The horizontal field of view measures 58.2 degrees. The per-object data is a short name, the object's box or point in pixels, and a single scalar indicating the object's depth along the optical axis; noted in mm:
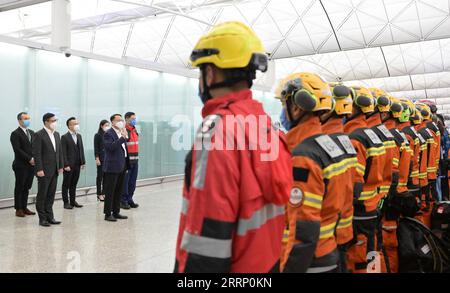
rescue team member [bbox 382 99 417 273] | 4762
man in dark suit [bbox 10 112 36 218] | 8562
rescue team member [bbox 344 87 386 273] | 3887
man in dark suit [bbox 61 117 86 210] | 9359
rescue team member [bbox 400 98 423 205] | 6188
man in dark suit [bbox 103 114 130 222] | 7984
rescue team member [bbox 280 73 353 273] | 2418
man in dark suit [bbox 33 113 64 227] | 7605
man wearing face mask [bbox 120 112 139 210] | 9562
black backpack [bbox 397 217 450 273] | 4605
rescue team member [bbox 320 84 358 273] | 2766
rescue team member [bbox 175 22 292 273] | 1541
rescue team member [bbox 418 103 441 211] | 7445
